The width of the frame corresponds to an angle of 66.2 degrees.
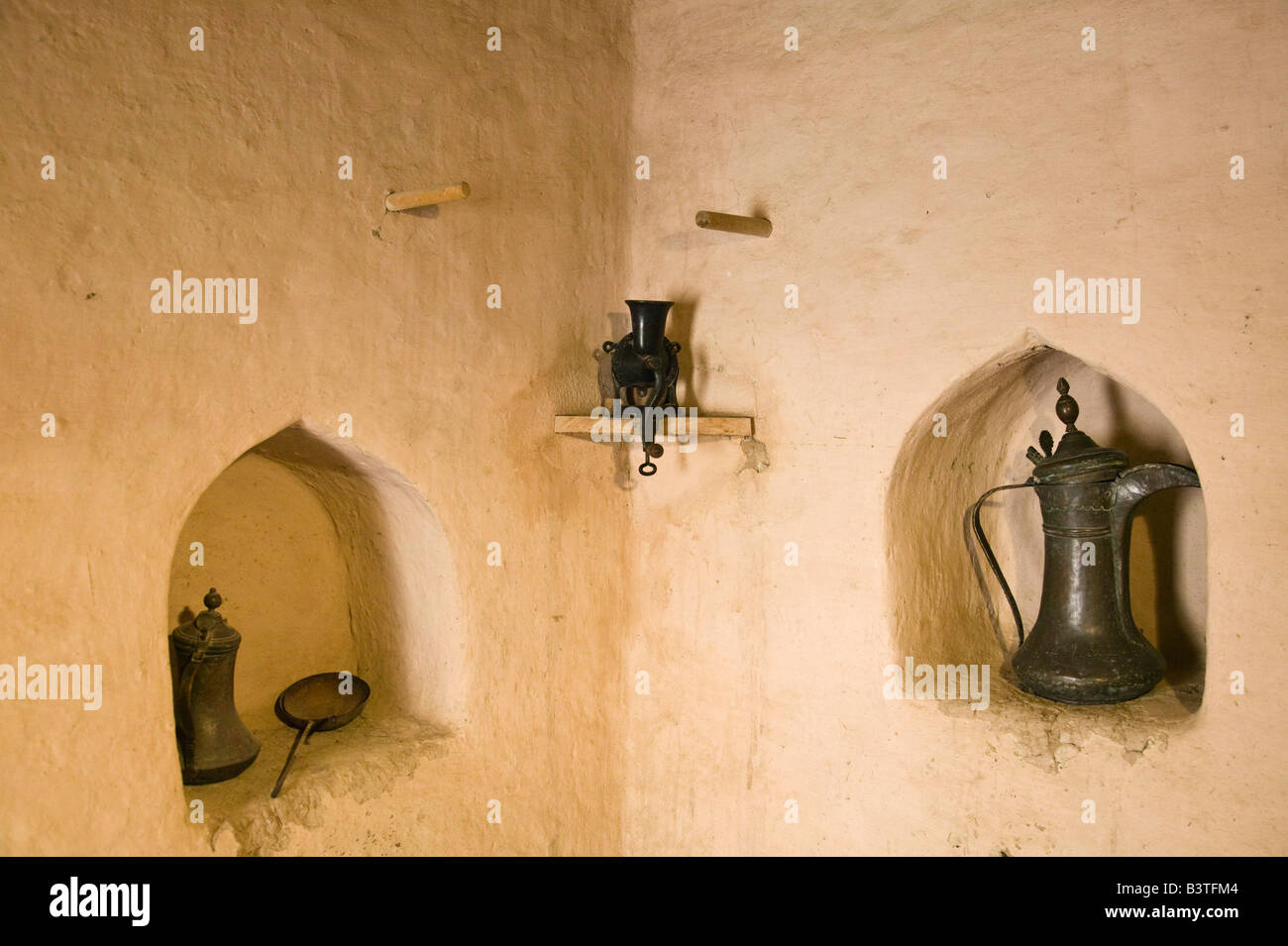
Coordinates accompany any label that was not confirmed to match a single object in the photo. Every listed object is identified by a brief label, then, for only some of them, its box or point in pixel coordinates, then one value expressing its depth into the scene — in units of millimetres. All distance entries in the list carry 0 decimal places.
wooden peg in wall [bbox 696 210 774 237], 2256
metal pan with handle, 2367
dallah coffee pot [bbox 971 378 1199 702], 2219
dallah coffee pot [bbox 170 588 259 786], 2096
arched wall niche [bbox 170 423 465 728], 2340
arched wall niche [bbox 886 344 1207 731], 2340
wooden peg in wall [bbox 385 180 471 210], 2039
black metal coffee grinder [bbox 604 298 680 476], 2344
